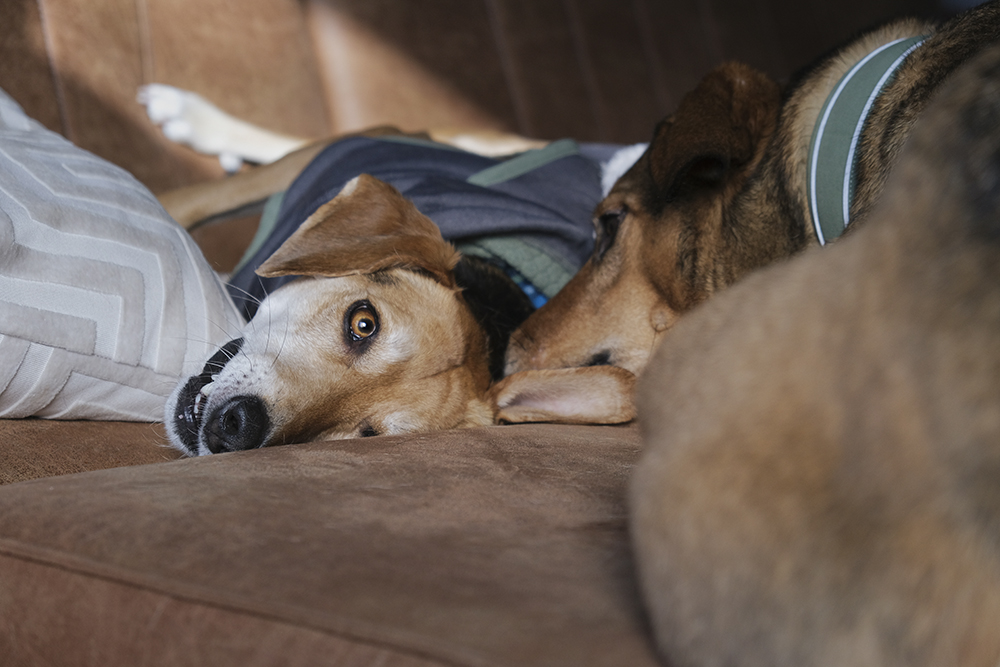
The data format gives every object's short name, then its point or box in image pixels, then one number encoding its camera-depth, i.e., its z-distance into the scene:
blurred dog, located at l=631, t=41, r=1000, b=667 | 0.58
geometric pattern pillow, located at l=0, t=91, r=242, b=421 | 0.99
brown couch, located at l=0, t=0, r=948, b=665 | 0.71
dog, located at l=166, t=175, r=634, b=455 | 1.06
